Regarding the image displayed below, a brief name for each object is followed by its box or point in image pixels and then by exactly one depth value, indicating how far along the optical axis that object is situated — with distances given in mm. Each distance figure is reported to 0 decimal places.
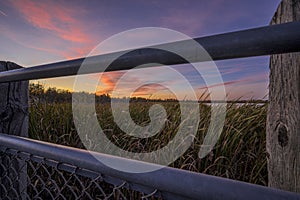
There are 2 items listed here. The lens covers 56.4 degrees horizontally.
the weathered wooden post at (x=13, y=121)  1394
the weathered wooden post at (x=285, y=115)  591
